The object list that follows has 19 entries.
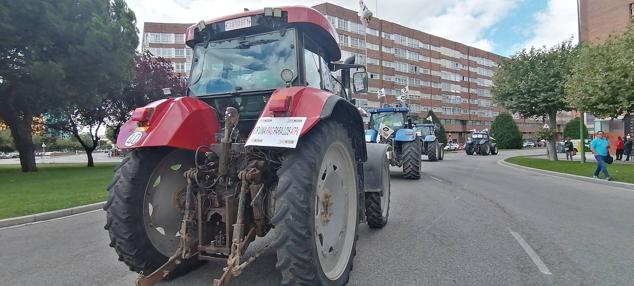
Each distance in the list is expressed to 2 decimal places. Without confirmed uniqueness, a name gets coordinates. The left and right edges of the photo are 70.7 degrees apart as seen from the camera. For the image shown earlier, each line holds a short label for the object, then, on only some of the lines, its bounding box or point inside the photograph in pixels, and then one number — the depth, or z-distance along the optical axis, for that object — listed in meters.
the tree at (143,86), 32.66
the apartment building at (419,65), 73.56
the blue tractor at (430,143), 27.92
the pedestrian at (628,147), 26.78
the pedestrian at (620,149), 27.06
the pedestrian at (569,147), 28.55
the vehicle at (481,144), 41.34
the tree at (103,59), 20.31
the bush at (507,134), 65.25
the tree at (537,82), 22.95
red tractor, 3.38
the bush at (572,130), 64.19
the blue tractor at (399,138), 14.77
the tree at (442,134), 70.06
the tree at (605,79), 17.23
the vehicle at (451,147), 63.53
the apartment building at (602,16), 48.41
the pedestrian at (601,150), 14.92
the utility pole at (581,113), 20.47
